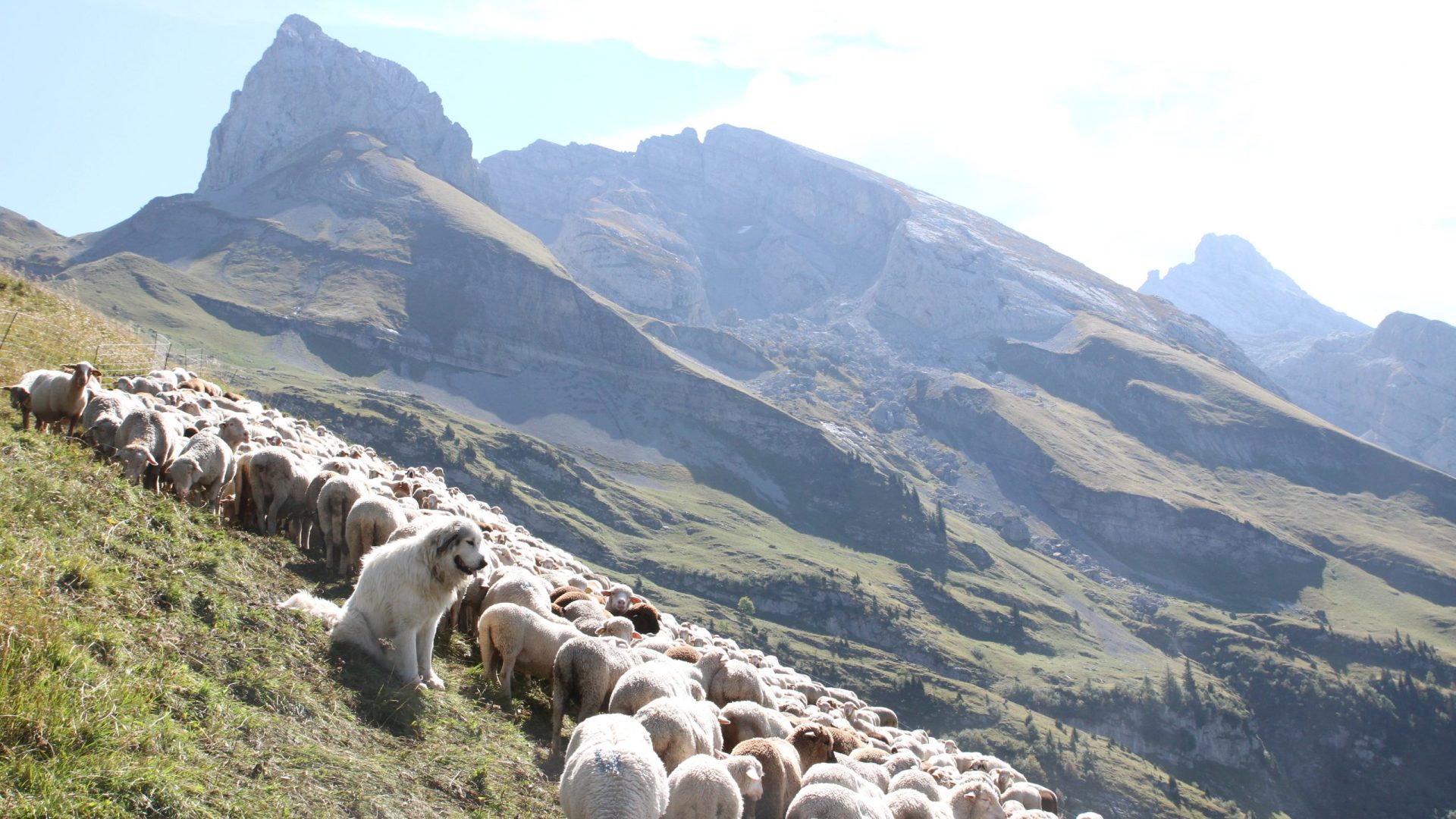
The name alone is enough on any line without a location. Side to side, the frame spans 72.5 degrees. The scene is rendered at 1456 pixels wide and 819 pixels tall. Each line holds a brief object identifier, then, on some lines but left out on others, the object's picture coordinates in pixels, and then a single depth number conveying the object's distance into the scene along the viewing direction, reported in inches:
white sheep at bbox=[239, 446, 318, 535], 842.8
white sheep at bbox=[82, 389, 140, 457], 818.2
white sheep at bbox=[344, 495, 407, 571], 799.1
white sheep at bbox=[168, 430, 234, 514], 749.3
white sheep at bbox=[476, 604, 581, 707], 692.1
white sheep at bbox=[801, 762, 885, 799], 603.8
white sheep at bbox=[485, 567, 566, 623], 776.9
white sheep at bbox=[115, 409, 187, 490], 744.3
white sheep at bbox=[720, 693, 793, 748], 705.0
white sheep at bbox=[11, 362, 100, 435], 880.9
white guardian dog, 603.5
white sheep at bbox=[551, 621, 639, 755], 648.4
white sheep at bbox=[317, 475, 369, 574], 826.8
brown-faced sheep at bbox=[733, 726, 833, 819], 602.9
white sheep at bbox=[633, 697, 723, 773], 576.4
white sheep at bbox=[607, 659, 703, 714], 628.1
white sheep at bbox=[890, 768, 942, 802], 725.9
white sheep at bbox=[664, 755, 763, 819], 512.4
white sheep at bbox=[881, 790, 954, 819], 644.1
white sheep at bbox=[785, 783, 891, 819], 552.4
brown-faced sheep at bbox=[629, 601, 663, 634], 971.3
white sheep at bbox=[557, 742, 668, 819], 475.8
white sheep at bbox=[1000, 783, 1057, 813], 970.7
